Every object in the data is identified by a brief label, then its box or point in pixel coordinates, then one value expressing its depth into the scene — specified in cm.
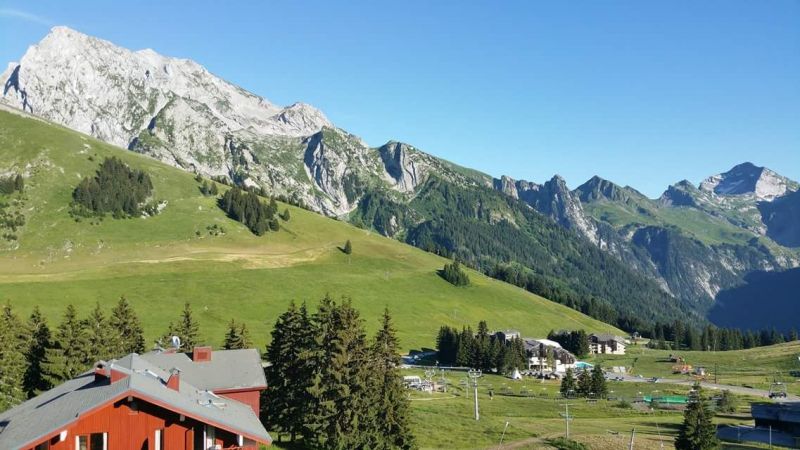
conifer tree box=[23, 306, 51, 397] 6581
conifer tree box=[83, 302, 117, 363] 6656
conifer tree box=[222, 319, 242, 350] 7194
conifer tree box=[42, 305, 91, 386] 6431
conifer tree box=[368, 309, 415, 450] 5378
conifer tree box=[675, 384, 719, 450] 5791
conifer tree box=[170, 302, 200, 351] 7475
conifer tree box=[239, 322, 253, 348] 7262
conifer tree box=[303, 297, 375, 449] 5206
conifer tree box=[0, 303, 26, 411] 6047
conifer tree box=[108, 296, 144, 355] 7888
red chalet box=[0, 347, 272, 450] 2938
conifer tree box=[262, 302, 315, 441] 5572
